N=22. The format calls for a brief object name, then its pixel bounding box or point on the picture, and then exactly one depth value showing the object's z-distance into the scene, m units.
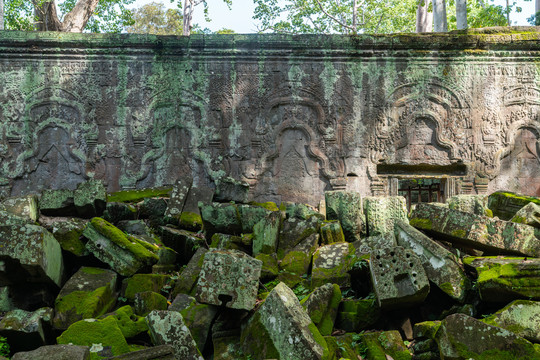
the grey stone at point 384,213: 5.45
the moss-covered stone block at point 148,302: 4.09
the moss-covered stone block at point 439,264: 3.99
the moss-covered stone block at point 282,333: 3.36
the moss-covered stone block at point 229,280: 3.80
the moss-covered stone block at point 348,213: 5.52
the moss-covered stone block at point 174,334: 3.42
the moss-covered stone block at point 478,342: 3.23
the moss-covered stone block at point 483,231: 4.47
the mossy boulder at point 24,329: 3.67
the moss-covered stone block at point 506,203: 6.02
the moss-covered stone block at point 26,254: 4.02
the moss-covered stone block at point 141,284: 4.38
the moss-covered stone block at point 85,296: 3.97
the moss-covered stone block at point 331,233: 5.20
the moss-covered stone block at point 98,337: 3.50
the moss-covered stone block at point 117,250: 4.53
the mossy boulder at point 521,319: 3.50
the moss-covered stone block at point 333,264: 4.44
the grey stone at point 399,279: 3.82
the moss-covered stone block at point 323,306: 3.86
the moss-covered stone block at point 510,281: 3.80
